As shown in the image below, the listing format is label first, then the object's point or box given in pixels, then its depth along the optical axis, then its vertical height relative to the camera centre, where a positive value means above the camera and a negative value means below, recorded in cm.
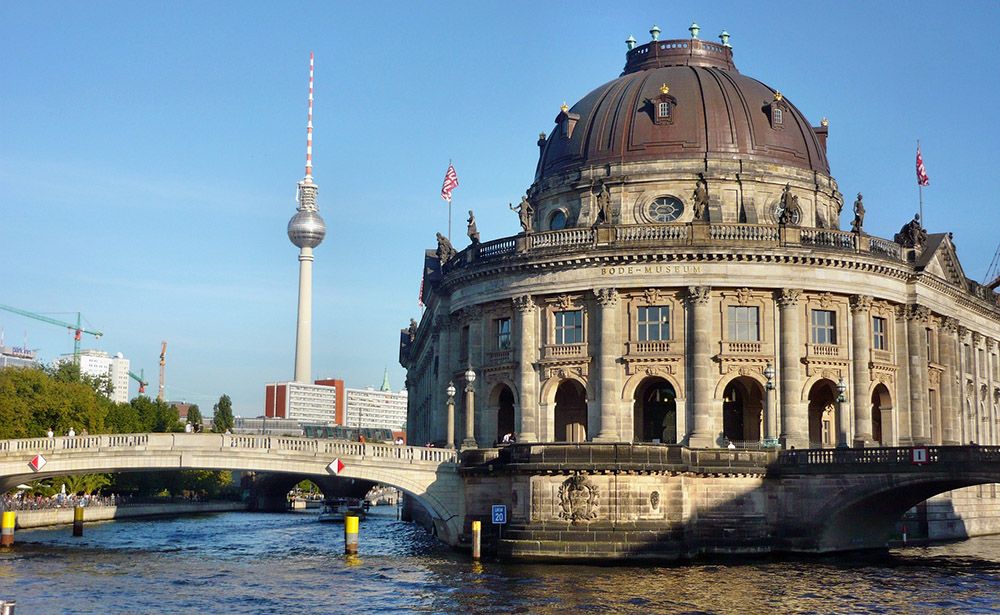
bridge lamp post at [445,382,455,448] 7462 +388
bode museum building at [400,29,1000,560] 7762 +1147
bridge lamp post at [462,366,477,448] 7582 +380
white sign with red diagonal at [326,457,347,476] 7088 +94
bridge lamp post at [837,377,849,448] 7341 +403
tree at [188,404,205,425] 17408 +937
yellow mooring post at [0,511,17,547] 7356 -260
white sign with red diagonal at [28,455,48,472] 7050 +97
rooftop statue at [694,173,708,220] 7906 +1677
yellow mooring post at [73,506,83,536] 8820 -257
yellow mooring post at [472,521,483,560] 6744 -249
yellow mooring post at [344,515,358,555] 7338 -279
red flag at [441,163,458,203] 9806 +2209
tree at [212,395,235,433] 18956 +833
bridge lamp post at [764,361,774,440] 7664 +446
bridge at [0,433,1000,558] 6512 +41
